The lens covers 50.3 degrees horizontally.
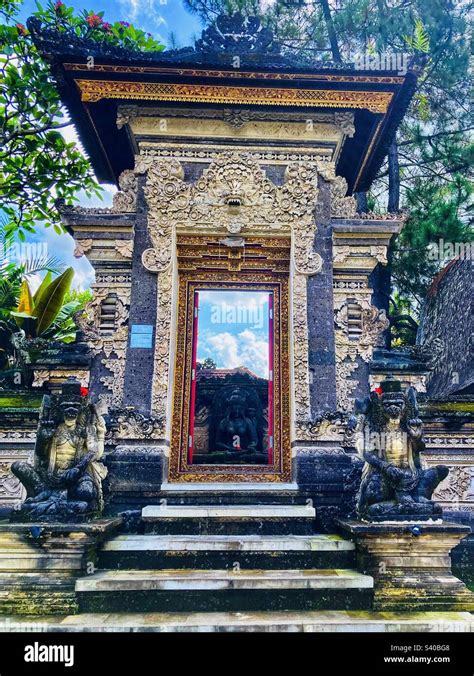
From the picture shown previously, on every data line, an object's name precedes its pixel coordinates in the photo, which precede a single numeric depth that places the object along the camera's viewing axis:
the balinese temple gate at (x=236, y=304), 6.80
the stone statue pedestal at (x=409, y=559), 5.57
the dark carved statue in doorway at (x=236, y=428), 9.50
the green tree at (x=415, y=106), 13.69
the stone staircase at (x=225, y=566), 5.53
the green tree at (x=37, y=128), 12.31
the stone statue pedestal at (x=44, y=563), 5.33
